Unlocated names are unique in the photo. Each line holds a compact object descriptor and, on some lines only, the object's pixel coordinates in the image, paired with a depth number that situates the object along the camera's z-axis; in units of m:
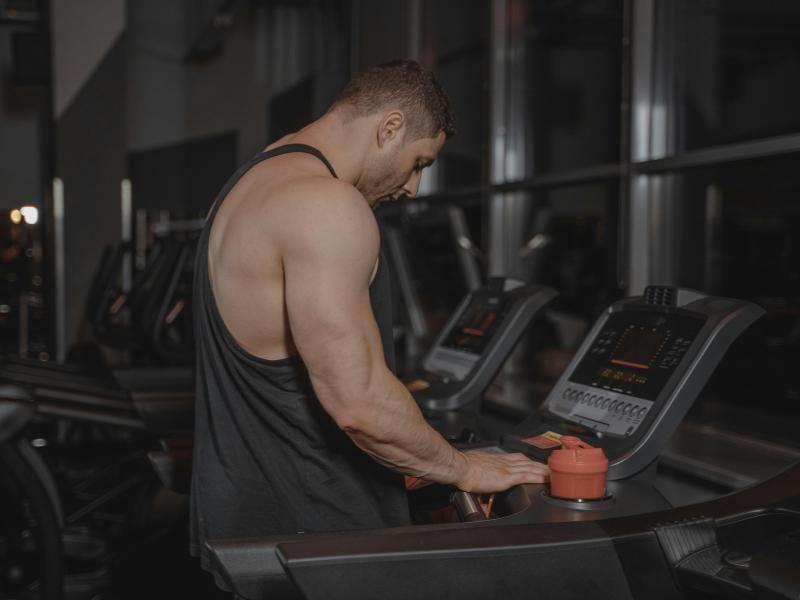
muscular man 1.61
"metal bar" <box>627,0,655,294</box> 3.31
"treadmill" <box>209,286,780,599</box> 1.37
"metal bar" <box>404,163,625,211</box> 3.60
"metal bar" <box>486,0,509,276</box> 4.64
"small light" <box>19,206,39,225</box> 7.63
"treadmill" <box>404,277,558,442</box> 2.64
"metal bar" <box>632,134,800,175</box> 2.64
